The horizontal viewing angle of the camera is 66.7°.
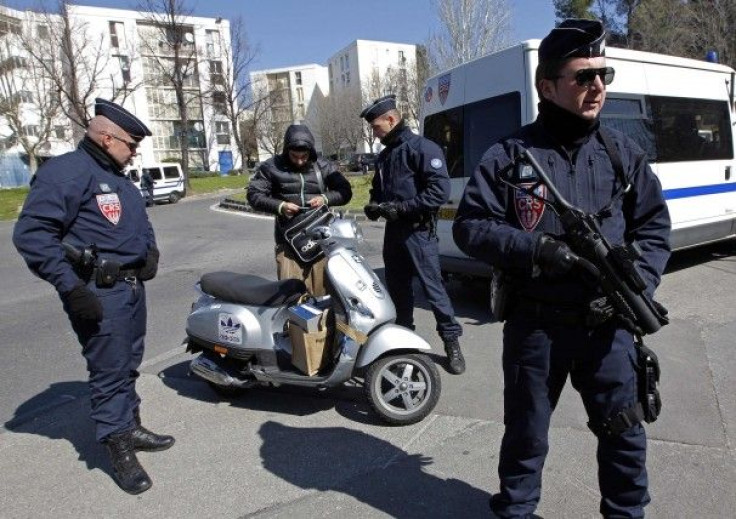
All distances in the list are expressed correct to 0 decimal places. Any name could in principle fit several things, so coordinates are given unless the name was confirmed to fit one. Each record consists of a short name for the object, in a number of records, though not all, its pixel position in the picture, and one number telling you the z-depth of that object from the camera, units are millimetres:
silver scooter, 3449
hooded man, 4418
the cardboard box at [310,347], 3494
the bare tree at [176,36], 34438
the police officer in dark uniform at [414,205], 4258
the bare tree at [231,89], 44406
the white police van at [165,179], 26578
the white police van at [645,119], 5480
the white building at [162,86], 50631
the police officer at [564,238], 1982
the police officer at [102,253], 2777
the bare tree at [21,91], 33688
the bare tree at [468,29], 23828
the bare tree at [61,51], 31453
